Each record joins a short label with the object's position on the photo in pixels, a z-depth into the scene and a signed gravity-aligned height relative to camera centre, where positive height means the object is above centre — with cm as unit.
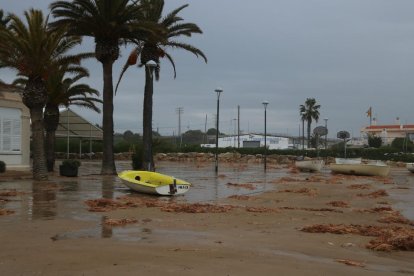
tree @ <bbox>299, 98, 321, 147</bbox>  9825 +673
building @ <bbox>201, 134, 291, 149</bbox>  11612 +158
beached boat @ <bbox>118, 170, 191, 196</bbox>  1825 -123
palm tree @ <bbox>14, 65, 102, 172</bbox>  3103 +291
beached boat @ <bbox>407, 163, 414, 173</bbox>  4362 -143
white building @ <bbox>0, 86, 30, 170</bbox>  2844 +79
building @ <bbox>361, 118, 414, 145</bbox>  10777 +362
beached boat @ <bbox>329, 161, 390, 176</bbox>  3694 -135
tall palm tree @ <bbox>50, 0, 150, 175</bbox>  2628 +593
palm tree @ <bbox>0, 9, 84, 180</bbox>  2266 +379
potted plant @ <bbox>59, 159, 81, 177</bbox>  2681 -109
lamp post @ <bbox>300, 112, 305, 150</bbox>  9948 +574
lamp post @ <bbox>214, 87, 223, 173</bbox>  3681 +362
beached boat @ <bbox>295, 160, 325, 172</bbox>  4112 -130
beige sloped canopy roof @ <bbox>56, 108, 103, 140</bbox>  4479 +167
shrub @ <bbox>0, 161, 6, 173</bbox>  2642 -100
